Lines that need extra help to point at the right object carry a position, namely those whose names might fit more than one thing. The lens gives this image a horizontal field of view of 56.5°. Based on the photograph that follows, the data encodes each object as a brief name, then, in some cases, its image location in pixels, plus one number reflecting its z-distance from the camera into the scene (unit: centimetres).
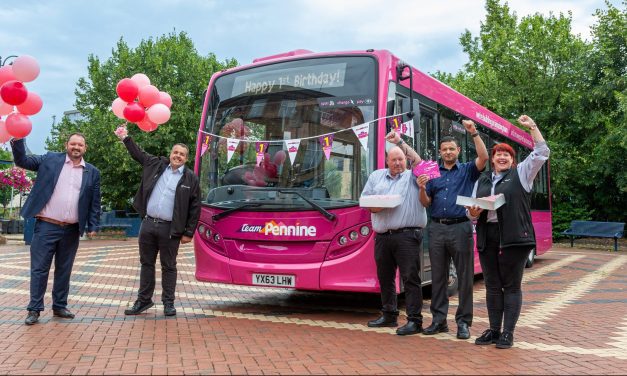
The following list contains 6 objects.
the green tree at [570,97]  2181
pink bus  644
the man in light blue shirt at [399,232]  583
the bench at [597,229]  1909
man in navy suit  623
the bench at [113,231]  2278
